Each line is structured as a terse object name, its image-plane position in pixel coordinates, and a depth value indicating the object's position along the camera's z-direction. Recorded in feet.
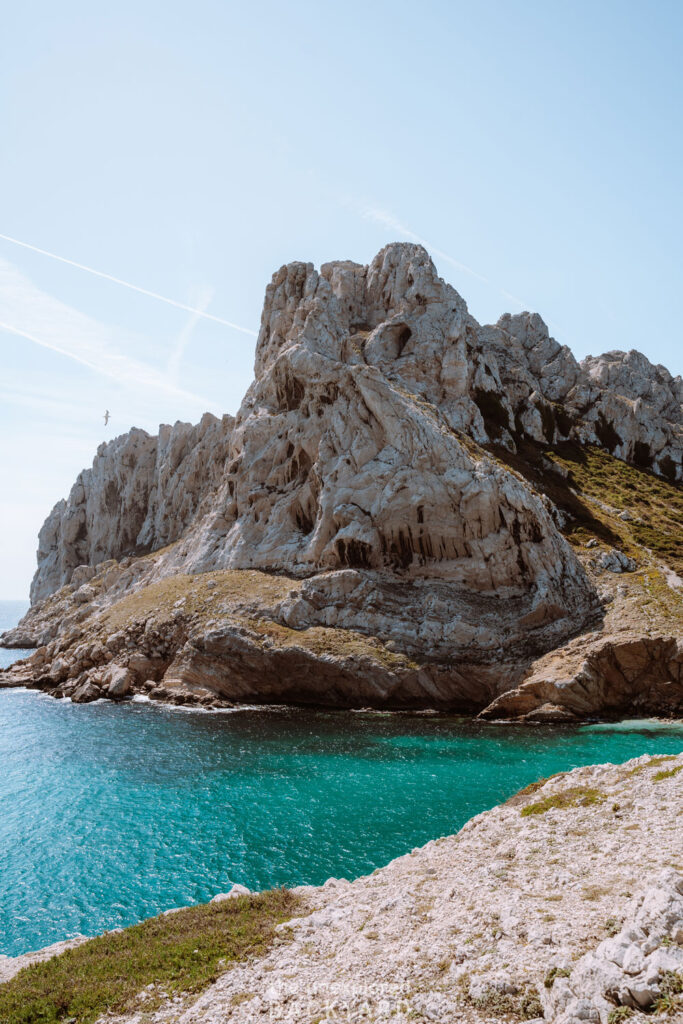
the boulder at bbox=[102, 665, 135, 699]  214.90
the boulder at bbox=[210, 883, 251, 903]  64.75
